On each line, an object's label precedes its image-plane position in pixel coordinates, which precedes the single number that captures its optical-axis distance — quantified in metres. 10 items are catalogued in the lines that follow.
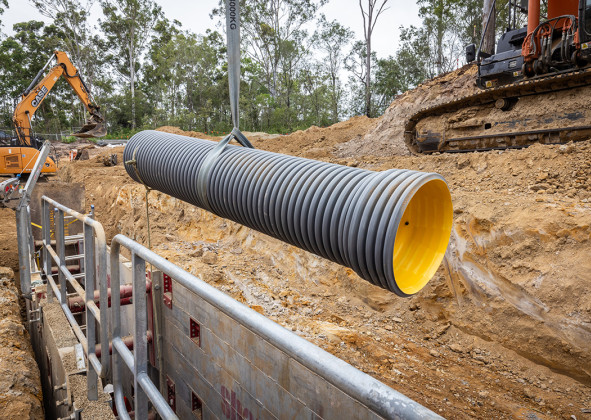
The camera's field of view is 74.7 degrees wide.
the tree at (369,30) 25.83
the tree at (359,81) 31.44
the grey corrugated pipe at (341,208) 1.86
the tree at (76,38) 34.58
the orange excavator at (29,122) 12.00
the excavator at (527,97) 6.59
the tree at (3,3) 36.69
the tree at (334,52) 32.38
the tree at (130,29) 36.66
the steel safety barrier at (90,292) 2.60
